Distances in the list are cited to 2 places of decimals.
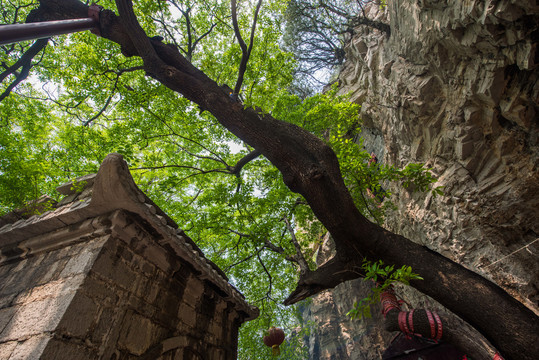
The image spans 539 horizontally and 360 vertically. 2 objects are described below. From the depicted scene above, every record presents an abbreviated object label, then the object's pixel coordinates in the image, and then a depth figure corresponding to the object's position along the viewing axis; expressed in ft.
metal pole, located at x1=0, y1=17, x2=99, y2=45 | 6.66
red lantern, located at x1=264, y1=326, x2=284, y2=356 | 20.15
